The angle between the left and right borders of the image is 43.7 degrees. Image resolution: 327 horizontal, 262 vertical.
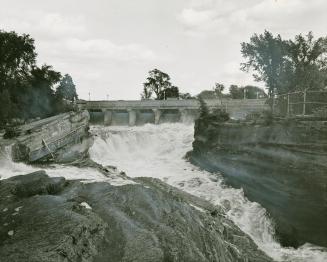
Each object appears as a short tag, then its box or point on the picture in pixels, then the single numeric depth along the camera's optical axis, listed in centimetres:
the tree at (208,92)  10150
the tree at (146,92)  8583
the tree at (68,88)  4512
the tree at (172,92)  8412
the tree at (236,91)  8611
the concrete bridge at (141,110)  4966
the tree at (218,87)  8836
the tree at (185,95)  8684
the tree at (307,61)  2450
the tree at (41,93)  3616
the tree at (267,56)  2627
